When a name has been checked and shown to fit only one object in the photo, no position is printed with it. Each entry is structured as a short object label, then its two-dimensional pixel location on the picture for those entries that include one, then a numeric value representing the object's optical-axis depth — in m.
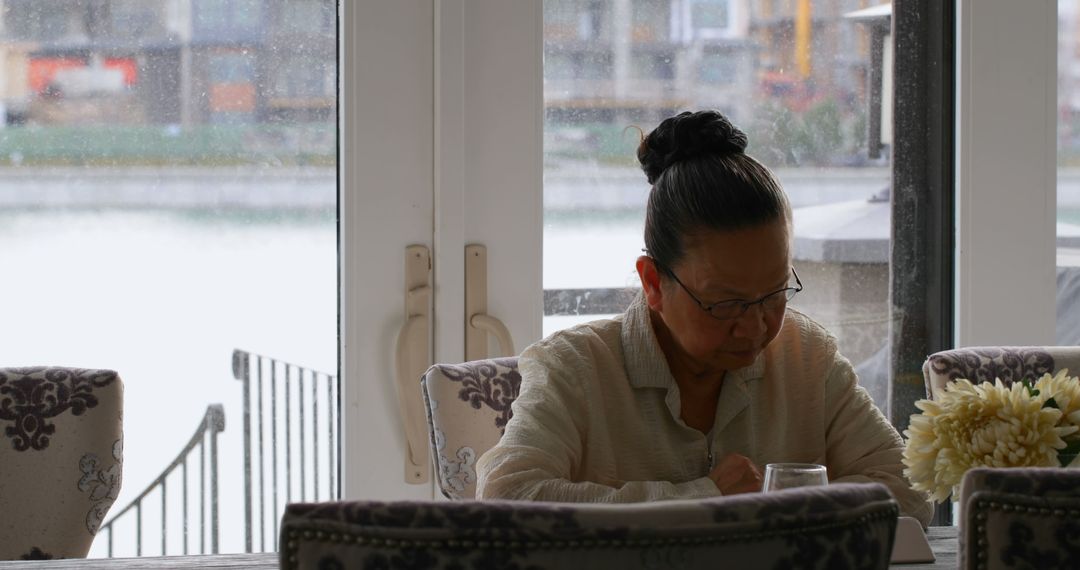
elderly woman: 2.61
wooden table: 2.48
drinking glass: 2.38
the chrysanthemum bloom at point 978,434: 2.32
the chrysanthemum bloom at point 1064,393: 2.34
